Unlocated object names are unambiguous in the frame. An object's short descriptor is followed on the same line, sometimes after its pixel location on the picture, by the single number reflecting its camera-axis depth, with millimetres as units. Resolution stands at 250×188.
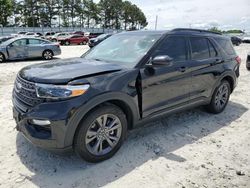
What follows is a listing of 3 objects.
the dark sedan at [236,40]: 22477
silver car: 9553
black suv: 2182
